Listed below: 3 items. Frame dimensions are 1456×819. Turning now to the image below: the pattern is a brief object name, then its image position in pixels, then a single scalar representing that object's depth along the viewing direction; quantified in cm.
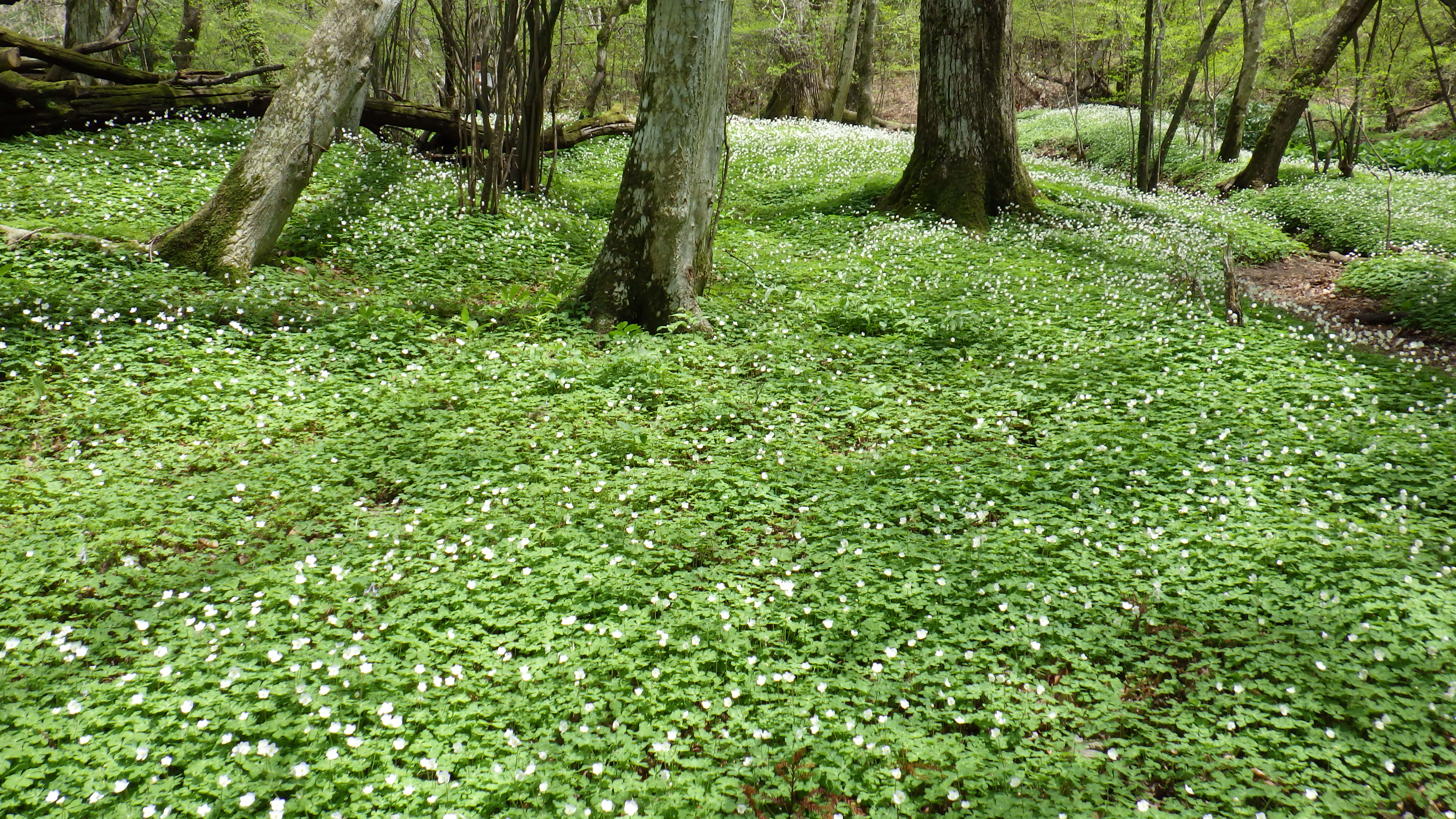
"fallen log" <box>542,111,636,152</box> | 1452
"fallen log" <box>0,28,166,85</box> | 1002
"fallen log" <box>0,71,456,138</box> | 988
